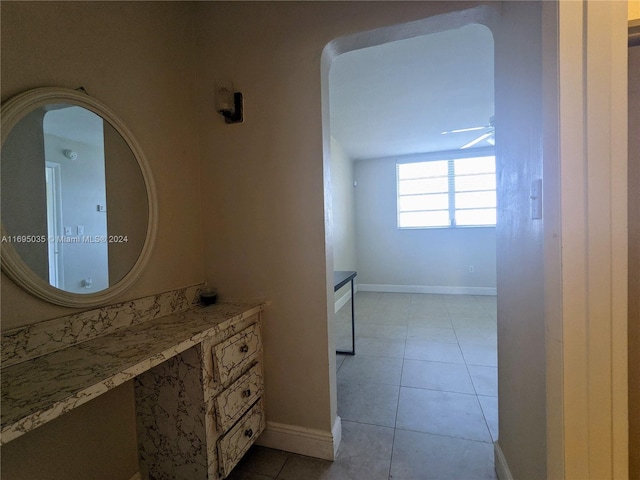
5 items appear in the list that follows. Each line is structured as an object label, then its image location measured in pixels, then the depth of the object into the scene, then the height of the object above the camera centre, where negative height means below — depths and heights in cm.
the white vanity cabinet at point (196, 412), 109 -74
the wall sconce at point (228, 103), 142 +72
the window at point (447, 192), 474 +73
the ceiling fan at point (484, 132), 362 +142
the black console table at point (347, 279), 238 -40
